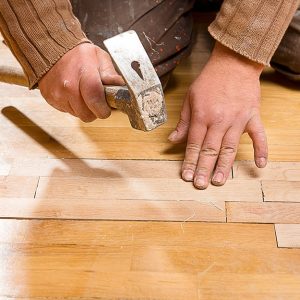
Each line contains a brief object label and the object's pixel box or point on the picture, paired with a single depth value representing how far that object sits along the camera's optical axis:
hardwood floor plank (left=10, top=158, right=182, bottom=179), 1.01
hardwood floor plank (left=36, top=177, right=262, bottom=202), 0.98
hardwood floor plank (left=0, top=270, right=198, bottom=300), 0.88
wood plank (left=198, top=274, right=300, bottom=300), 0.87
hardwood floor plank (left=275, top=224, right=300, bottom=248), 0.92
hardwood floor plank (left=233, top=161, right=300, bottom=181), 1.00
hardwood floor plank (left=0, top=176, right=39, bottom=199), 0.99
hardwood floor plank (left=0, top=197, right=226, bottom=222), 0.96
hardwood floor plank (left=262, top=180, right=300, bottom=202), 0.97
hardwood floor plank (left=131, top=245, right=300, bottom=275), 0.90
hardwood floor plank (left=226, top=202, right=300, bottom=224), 0.95
